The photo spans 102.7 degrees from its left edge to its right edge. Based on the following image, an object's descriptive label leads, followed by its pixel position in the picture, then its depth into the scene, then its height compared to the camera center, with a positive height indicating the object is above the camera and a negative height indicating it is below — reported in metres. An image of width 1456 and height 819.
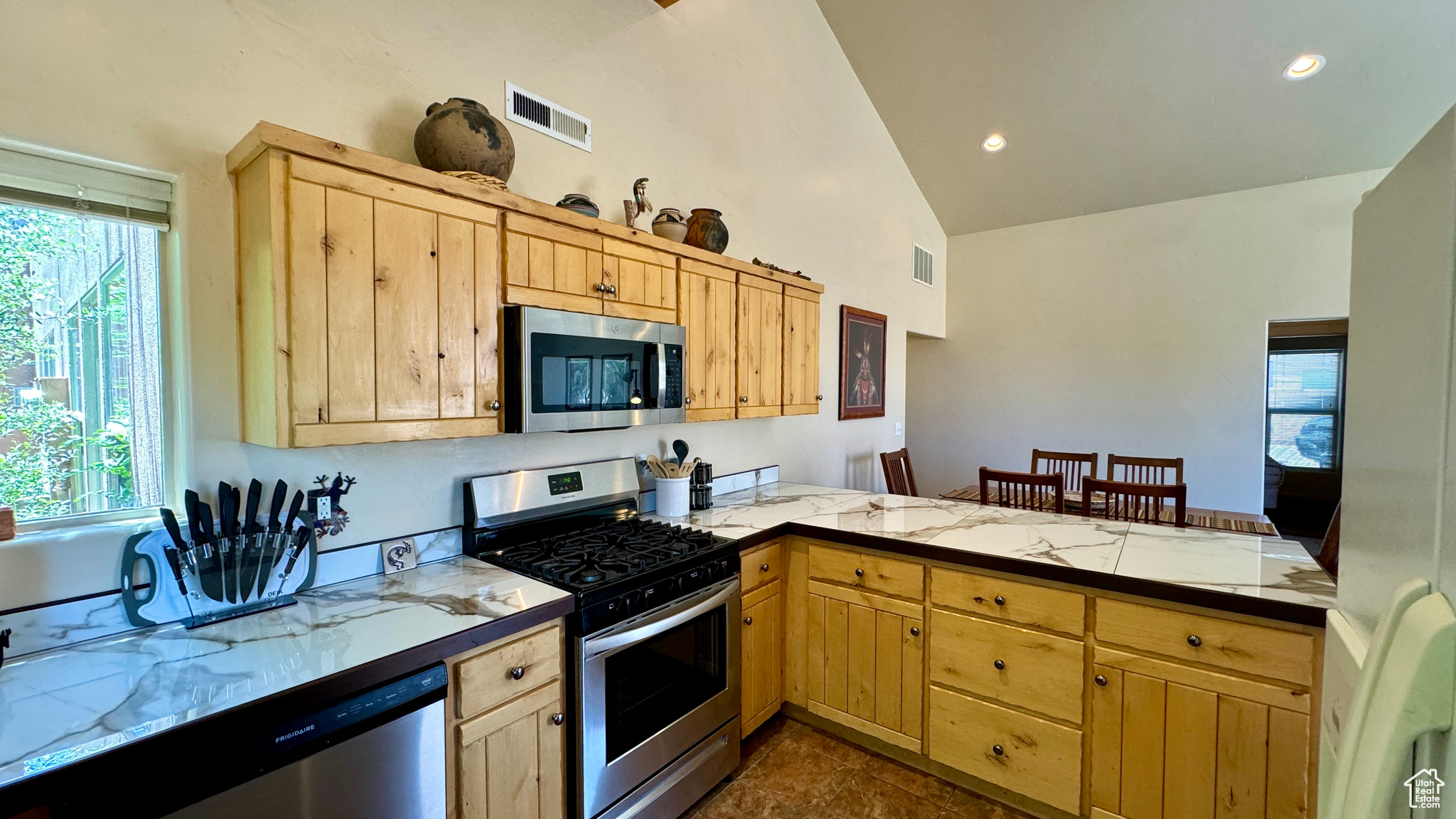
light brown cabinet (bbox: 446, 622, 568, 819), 1.42 -0.87
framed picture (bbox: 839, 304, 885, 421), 4.20 +0.24
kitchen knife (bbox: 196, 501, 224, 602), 1.46 -0.42
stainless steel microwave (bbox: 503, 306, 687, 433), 1.86 +0.08
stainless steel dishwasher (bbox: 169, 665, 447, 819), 1.12 -0.76
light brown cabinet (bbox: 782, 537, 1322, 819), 1.64 -0.98
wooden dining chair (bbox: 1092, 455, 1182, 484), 4.05 -0.55
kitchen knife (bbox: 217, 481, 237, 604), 1.48 -0.37
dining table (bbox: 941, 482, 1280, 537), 3.33 -0.76
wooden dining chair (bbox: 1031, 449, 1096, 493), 4.30 -0.57
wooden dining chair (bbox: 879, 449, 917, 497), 4.20 -0.58
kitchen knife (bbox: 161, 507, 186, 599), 1.40 -0.37
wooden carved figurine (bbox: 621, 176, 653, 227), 2.46 +0.81
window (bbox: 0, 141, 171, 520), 1.36 +0.13
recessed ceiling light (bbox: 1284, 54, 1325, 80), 3.30 +1.90
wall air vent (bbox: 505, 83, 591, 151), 2.23 +1.11
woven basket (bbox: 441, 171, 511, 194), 1.75 +0.65
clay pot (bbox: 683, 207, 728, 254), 2.67 +0.76
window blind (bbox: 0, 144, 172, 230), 1.33 +0.50
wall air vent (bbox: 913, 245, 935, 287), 5.33 +1.20
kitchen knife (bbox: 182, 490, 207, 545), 1.46 -0.31
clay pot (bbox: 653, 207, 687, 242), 2.50 +0.73
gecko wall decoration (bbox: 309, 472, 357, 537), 1.73 -0.34
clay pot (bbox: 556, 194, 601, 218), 2.10 +0.69
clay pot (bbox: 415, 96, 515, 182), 1.77 +0.79
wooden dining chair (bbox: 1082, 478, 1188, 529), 2.98 -0.59
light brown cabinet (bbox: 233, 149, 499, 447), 1.41 +0.24
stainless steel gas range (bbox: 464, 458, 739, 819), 1.70 -0.75
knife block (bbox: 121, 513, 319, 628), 1.41 -0.50
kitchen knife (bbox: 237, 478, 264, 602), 1.51 -0.43
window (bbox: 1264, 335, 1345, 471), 4.51 -0.05
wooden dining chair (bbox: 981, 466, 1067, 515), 3.19 -0.56
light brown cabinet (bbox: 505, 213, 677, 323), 1.86 +0.43
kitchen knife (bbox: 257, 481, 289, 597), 1.54 -0.39
